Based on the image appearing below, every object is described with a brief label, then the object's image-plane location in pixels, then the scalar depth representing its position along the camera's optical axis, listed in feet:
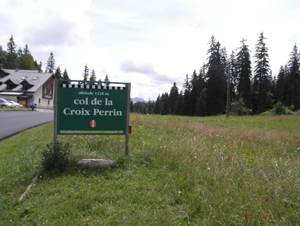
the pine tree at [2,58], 191.36
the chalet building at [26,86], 145.28
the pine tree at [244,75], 150.62
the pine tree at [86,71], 278.06
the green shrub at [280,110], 110.56
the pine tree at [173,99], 188.08
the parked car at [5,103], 100.21
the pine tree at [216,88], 149.71
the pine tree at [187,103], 164.19
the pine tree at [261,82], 147.49
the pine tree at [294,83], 152.06
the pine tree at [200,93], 149.71
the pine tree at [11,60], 202.02
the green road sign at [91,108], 15.78
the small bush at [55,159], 14.35
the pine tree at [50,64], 269.09
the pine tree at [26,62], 208.13
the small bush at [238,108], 121.38
